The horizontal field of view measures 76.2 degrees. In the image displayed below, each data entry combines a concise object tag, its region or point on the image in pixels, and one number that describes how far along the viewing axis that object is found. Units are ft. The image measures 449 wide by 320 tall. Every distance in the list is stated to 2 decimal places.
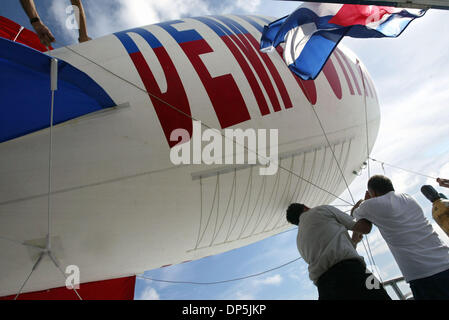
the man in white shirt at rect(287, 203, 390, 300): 5.52
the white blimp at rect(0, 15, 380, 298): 8.36
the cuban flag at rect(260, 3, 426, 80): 9.51
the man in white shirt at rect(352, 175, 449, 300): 6.05
